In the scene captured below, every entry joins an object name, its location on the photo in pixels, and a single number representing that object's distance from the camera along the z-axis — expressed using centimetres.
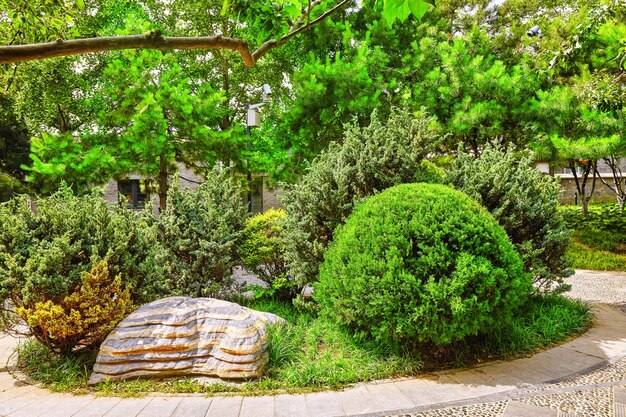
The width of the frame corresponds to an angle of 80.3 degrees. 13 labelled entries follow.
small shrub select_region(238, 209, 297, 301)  478
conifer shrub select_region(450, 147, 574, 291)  445
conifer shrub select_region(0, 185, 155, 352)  311
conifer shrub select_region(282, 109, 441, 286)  429
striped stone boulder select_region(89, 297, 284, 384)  297
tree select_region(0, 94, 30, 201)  1555
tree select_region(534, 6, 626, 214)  470
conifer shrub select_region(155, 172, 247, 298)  434
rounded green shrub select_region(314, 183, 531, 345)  297
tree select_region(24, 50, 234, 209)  891
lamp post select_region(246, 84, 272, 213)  930
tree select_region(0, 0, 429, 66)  167
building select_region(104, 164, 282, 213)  1777
